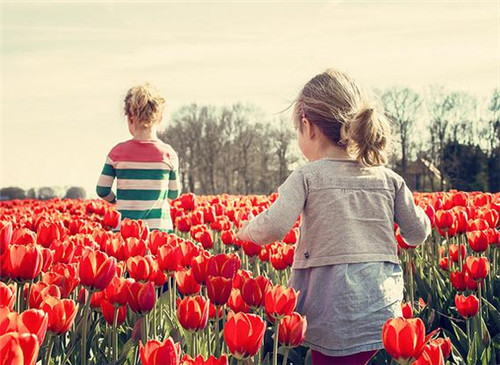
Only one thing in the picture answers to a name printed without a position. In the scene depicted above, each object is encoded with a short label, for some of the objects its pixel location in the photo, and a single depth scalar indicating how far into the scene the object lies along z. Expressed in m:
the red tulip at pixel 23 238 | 3.25
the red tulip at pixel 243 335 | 2.35
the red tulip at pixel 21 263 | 2.85
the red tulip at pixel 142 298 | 2.84
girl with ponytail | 3.42
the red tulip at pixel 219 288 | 2.88
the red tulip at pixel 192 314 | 2.64
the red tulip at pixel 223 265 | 2.98
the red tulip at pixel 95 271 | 2.86
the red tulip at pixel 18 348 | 1.46
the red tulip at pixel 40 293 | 2.60
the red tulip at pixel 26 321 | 1.80
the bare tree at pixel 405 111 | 49.09
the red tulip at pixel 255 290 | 2.94
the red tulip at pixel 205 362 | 1.81
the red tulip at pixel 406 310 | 3.51
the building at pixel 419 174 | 49.34
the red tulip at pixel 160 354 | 1.84
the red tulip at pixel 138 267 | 3.29
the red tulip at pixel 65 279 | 2.96
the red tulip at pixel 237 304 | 3.00
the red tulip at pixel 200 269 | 3.10
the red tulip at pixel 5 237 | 2.94
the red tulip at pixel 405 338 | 2.40
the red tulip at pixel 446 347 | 3.04
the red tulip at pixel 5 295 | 2.33
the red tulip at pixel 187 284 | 3.19
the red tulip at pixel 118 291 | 2.90
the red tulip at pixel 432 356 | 2.23
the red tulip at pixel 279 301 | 2.72
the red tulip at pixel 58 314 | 2.53
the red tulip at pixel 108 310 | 3.06
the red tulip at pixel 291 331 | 2.78
